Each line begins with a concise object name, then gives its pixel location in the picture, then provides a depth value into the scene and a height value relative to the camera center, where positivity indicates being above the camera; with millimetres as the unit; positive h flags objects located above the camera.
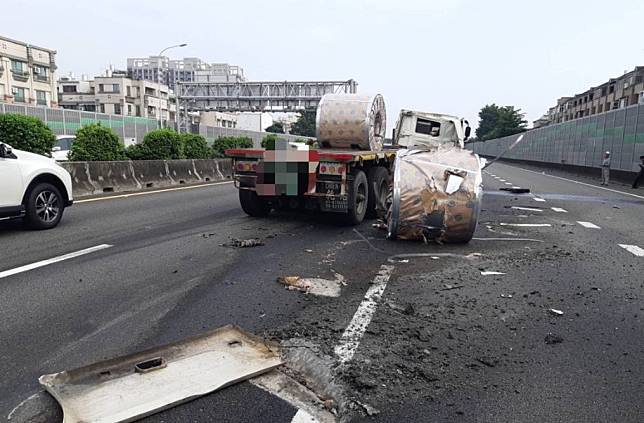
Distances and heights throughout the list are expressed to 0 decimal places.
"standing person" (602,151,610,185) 24264 -1364
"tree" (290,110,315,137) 99419 +1922
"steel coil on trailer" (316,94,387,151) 11133 +328
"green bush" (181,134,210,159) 23416 -604
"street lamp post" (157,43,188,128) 55203 +5586
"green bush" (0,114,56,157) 13750 -60
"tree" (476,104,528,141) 108188 +3379
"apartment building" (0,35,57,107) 66938 +7751
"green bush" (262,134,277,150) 9531 -197
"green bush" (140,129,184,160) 20906 -455
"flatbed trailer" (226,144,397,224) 9039 -818
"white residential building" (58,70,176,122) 93938 +6793
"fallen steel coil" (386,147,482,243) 8039 -974
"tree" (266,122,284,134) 118875 +1785
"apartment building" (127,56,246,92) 127500 +19124
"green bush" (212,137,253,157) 27702 -564
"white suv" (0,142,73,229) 7945 -924
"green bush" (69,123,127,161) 16750 -397
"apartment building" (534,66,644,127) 67106 +6682
